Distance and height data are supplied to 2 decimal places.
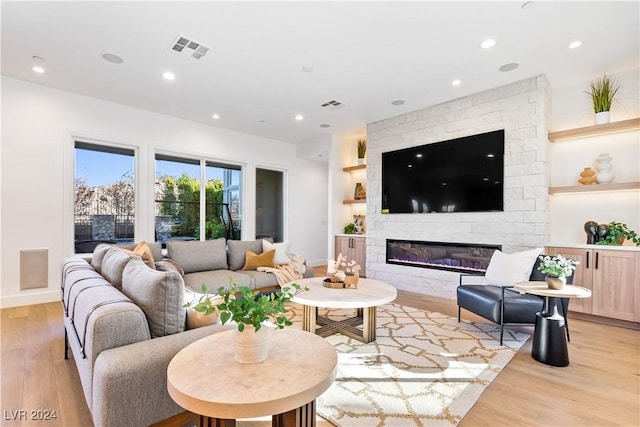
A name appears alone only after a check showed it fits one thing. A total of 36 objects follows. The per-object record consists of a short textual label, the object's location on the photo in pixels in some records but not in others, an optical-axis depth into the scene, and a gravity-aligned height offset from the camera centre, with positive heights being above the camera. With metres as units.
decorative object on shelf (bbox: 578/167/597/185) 3.68 +0.48
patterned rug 1.78 -1.21
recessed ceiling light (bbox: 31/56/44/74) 3.39 +1.76
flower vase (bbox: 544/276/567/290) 2.47 -0.58
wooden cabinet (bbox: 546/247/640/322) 3.14 -0.74
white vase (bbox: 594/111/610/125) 3.54 +1.17
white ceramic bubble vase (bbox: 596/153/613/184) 3.57 +0.54
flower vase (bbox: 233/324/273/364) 1.23 -0.56
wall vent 3.96 -0.78
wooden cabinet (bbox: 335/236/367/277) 5.90 -0.73
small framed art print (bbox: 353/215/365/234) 6.33 -0.24
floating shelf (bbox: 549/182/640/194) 3.36 +0.32
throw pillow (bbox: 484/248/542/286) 3.09 -0.58
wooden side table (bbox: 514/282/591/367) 2.37 -0.96
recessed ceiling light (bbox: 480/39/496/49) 2.98 +1.75
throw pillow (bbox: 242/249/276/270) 4.22 -0.69
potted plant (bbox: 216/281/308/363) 1.20 -0.44
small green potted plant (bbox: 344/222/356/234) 6.34 -0.35
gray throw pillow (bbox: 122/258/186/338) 1.50 -0.46
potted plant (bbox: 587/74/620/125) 3.56 +1.45
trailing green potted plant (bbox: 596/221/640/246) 3.37 -0.24
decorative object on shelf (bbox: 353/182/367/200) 6.38 +0.46
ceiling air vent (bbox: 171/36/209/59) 3.01 +1.75
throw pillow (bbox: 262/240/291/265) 4.39 -0.57
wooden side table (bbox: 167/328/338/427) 0.99 -0.63
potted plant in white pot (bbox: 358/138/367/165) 6.29 +1.34
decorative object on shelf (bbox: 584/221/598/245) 3.55 -0.20
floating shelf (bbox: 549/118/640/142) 3.41 +1.03
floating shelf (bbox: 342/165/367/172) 6.13 +0.96
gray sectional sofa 1.24 -0.62
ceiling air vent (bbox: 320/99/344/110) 4.58 +1.73
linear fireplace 4.29 -0.67
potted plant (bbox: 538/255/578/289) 2.47 -0.48
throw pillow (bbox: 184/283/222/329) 1.66 -0.61
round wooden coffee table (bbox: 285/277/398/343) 2.48 -0.76
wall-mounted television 4.12 +0.59
